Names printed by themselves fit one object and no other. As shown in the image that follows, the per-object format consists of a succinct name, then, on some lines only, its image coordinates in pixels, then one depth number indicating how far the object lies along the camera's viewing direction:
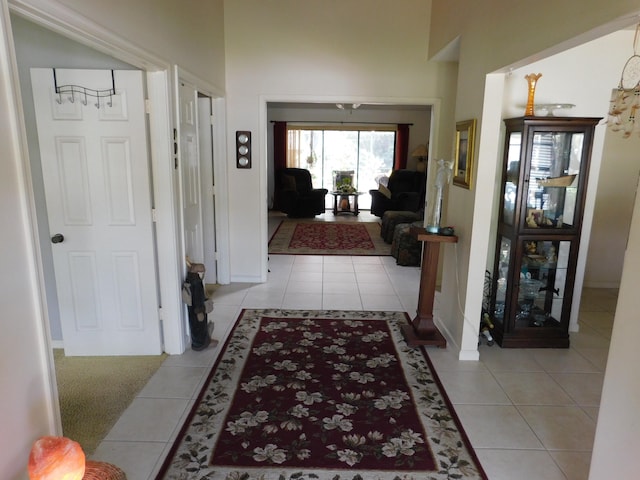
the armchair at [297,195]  9.39
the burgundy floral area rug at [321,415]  2.18
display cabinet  3.20
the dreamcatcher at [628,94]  2.76
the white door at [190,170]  3.44
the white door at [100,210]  2.89
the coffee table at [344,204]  10.10
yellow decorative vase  3.14
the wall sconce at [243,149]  4.73
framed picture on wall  3.15
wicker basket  1.61
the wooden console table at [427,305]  3.48
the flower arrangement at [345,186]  9.97
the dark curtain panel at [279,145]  10.43
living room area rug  6.62
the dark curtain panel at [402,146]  10.34
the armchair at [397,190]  9.27
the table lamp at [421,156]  9.92
